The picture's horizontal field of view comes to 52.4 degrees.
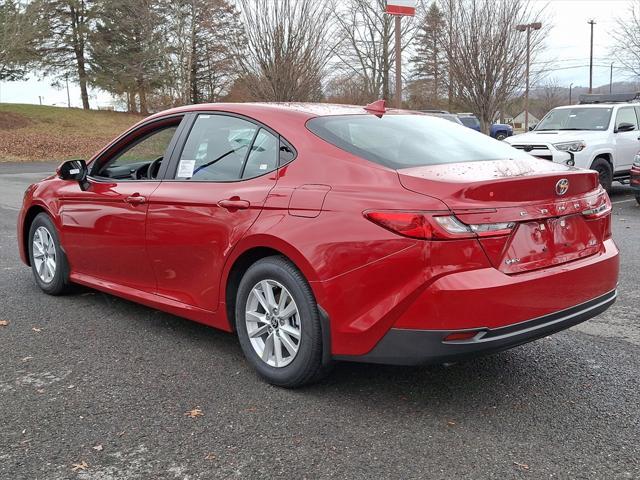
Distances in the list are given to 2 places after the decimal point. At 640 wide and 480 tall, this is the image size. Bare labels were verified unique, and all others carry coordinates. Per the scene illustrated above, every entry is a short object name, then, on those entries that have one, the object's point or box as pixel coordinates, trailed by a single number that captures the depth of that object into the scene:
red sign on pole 12.67
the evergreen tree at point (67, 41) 42.66
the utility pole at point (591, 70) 53.62
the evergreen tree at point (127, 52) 37.66
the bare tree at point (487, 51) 17.39
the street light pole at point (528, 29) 18.04
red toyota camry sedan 2.91
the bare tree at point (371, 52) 39.99
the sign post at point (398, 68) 14.24
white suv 11.55
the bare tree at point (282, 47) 18.41
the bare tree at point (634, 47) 24.71
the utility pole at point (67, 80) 45.22
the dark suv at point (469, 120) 25.42
